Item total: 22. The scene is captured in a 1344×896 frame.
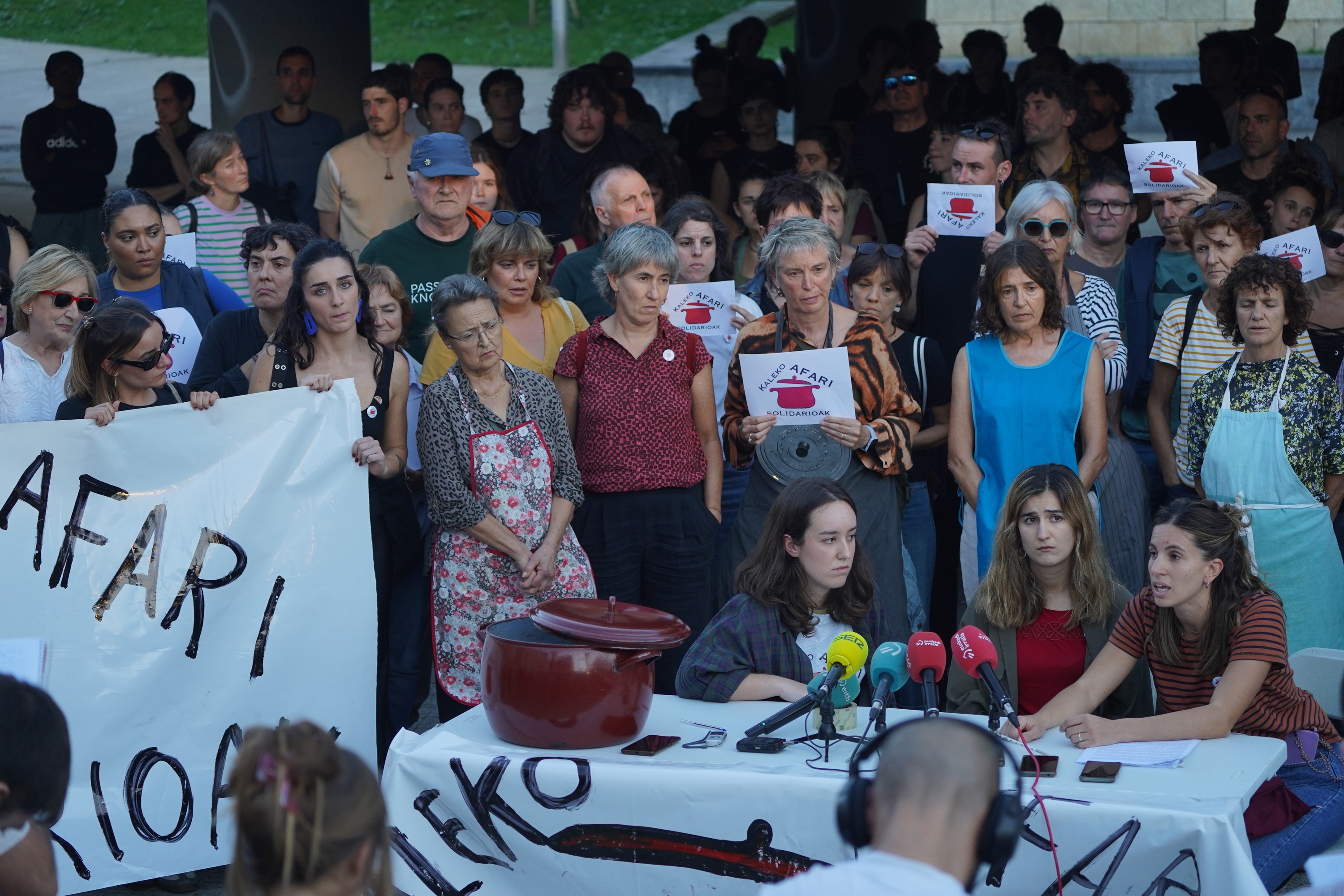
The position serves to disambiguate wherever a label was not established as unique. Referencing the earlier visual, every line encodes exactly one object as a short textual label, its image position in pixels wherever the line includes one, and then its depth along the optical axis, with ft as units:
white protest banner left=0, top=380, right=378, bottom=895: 29.66
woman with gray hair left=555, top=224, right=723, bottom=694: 33.47
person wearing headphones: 13.65
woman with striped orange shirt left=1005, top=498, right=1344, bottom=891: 25.26
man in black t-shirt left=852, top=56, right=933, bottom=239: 55.72
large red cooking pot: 24.29
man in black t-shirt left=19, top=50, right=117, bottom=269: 62.49
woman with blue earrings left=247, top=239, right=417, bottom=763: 32.32
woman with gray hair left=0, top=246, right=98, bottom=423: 33.40
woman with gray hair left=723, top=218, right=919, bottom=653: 33.27
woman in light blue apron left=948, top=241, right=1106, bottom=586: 33.24
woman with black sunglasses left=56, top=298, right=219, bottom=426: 30.55
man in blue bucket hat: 38.63
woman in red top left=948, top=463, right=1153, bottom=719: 27.94
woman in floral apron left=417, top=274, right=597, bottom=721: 31.01
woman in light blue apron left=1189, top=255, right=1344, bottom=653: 33.09
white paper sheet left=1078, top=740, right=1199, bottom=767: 23.21
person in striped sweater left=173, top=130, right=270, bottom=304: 44.37
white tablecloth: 21.22
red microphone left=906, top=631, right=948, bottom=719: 22.22
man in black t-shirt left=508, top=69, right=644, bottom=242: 51.88
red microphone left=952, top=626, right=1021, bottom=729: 22.09
